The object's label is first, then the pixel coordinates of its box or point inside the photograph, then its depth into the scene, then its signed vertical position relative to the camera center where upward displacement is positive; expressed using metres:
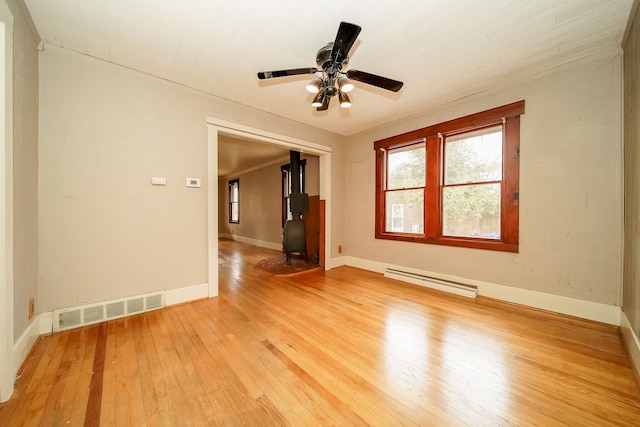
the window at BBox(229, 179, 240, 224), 8.83 +0.43
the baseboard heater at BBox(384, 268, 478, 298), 2.92 -1.00
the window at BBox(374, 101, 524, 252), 2.76 +0.44
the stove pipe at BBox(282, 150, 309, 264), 4.59 -0.15
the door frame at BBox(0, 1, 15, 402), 1.28 +0.02
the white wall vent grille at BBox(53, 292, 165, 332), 2.07 -1.00
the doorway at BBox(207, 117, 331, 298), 2.91 +0.76
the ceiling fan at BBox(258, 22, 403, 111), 1.65 +1.14
